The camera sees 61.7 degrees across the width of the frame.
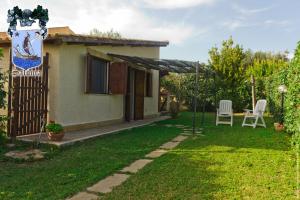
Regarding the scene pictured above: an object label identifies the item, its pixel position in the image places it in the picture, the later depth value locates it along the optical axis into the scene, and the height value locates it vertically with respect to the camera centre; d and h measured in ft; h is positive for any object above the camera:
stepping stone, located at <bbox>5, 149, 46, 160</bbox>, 16.16 -3.97
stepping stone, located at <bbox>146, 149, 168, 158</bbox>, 17.12 -4.00
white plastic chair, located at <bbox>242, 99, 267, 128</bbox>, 31.39 -1.66
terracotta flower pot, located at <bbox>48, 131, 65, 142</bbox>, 19.41 -3.15
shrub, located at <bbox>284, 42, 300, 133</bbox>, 17.37 +0.46
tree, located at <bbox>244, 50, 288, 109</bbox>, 54.61 +7.15
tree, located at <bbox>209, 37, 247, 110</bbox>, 51.44 +6.62
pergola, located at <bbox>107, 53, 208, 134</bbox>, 31.21 +4.38
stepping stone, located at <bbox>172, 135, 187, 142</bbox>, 22.67 -3.82
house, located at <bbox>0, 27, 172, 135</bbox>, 23.08 +1.85
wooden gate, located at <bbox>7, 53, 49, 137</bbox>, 20.16 -0.68
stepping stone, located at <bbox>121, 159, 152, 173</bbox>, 14.25 -4.13
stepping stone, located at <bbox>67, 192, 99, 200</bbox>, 10.69 -4.34
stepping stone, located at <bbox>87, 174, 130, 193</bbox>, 11.61 -4.27
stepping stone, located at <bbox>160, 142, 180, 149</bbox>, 19.85 -3.90
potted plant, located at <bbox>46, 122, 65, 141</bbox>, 19.40 -2.84
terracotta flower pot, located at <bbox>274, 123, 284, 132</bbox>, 28.39 -3.16
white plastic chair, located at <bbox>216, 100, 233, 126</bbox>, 34.26 -1.57
